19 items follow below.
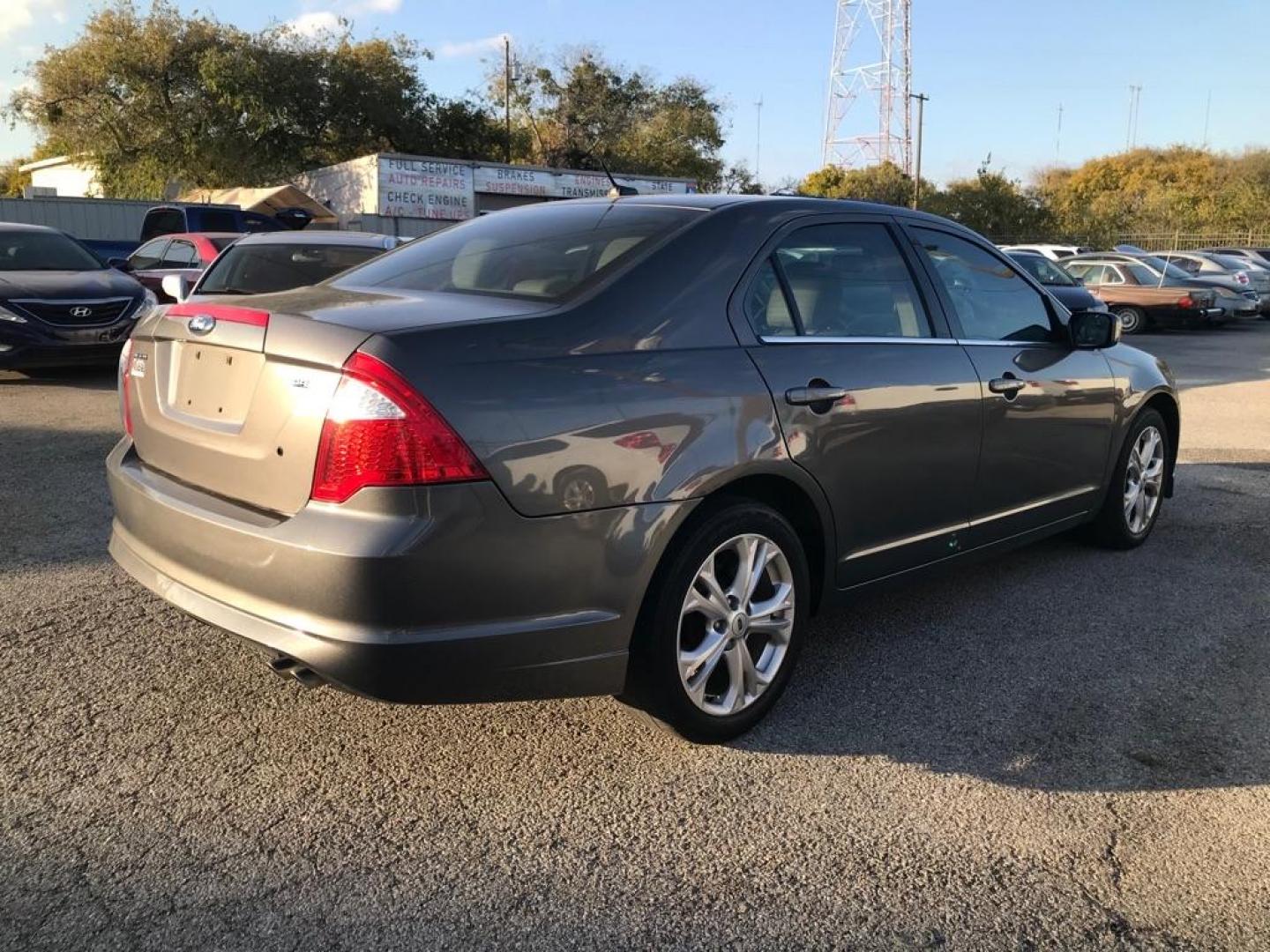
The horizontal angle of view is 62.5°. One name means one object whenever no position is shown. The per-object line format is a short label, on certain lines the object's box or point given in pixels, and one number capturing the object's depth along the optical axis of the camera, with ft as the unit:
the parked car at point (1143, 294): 65.41
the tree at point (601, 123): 163.02
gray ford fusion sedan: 8.36
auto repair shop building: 112.78
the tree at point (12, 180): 187.11
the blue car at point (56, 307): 30.04
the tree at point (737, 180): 173.01
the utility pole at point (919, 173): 166.24
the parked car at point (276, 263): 29.66
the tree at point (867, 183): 168.86
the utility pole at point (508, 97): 151.64
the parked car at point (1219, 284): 67.46
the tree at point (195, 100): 116.67
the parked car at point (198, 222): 55.93
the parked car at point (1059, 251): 79.92
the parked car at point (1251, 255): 86.98
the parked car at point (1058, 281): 47.44
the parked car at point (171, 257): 39.19
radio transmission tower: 188.34
